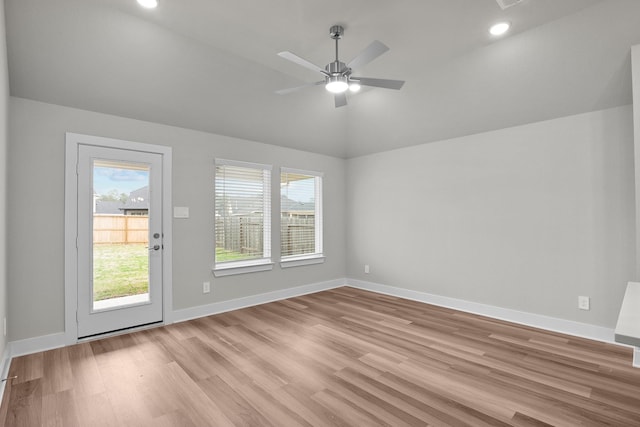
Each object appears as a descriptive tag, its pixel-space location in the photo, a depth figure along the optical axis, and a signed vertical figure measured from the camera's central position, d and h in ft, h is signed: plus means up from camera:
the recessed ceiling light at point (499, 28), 9.41 +5.71
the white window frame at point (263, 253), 14.52 -1.83
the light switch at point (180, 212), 13.19 +0.26
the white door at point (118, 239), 11.07 -0.77
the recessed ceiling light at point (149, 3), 8.42 +5.76
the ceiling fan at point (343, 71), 8.29 +4.20
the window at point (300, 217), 17.31 +0.04
